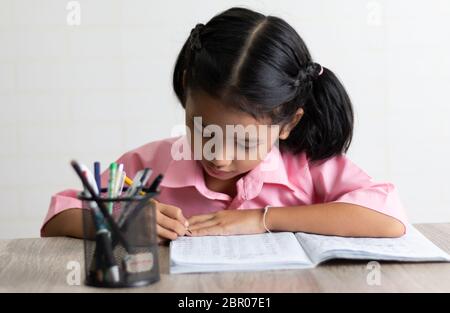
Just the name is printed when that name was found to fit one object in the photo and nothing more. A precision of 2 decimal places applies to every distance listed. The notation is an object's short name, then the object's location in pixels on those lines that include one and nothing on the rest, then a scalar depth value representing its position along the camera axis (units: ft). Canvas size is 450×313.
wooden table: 3.58
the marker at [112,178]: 3.71
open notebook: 3.95
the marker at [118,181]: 3.72
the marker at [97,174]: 3.89
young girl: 4.94
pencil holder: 3.56
